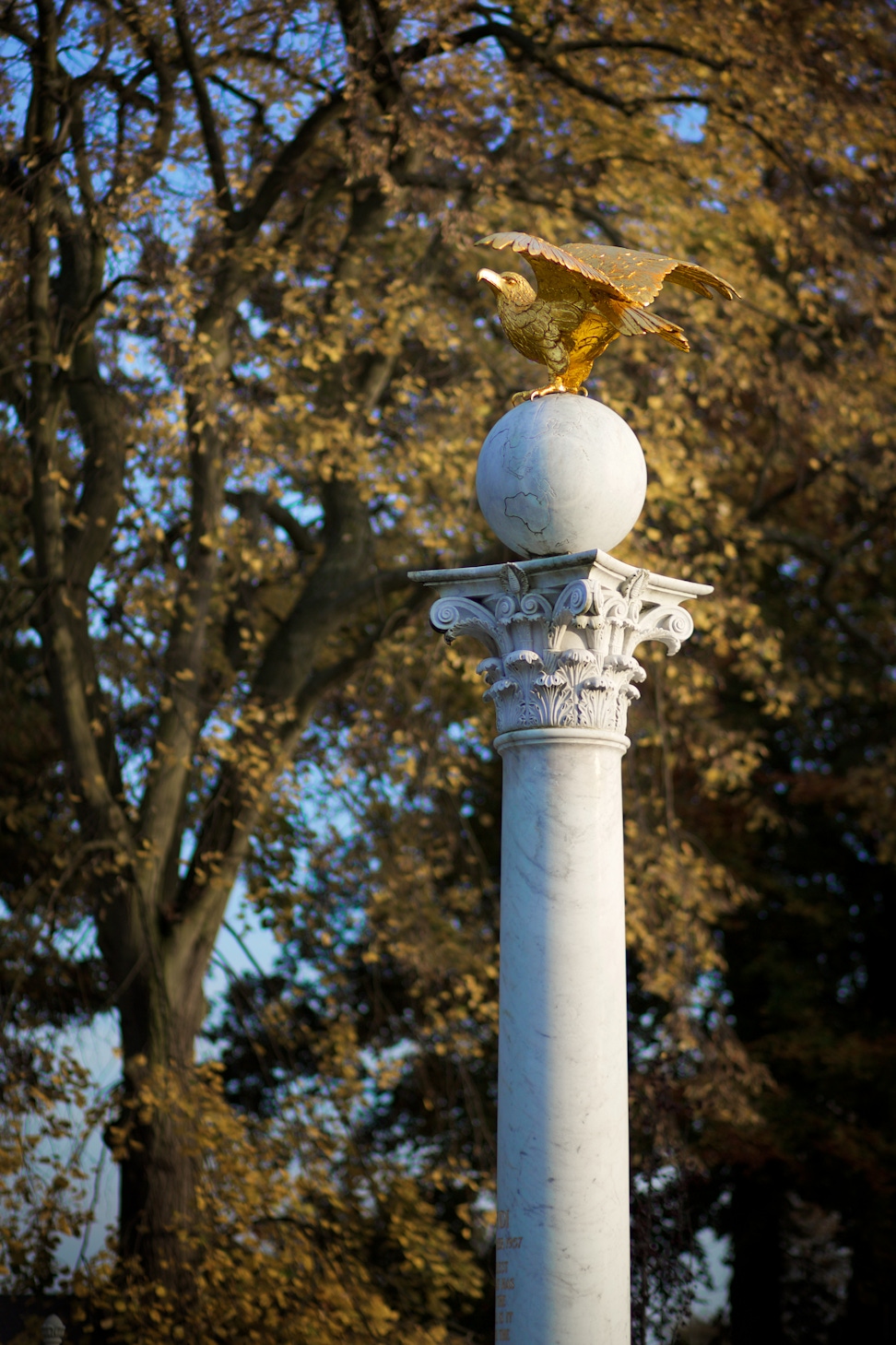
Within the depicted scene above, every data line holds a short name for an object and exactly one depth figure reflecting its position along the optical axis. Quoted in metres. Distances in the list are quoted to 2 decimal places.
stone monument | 9.39
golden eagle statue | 10.69
